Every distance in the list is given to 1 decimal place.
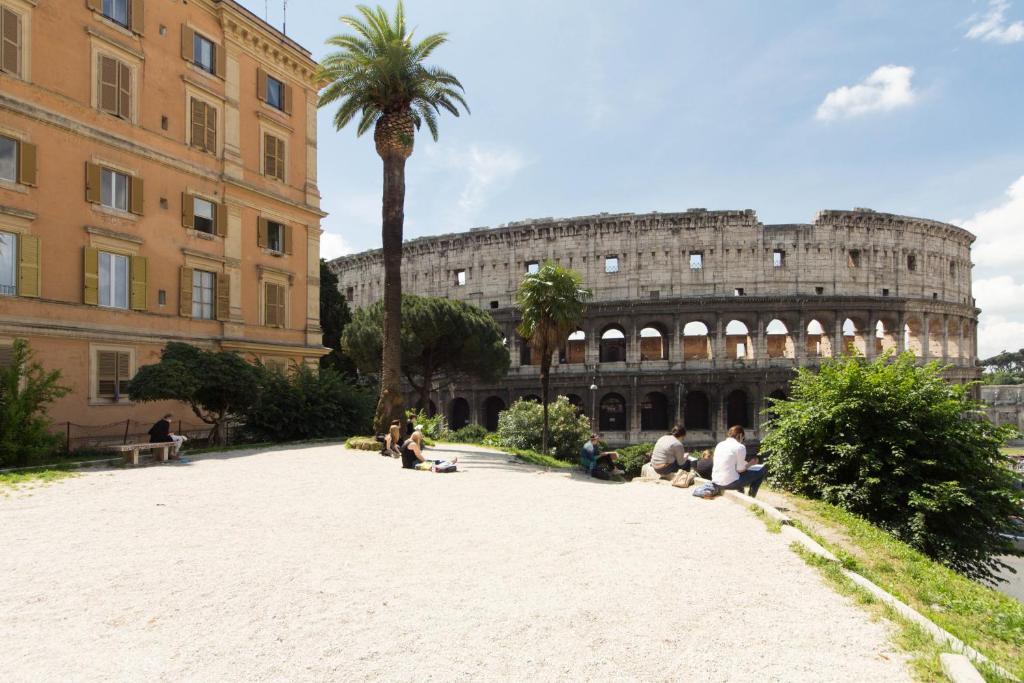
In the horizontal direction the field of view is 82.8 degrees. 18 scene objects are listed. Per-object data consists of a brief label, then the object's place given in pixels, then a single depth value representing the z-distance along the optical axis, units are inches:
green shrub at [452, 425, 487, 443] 1042.1
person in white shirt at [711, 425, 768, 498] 423.8
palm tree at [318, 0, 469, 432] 724.0
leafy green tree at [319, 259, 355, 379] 1504.7
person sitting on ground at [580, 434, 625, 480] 542.0
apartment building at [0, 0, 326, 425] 652.1
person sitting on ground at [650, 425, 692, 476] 504.4
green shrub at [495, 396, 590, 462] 999.6
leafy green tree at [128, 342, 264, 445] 604.4
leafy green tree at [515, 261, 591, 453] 930.1
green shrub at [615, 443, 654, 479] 849.3
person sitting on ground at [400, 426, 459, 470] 537.6
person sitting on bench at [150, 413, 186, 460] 562.3
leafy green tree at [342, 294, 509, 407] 1315.2
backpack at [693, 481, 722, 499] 416.2
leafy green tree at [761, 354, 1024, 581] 420.5
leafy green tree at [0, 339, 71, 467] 481.7
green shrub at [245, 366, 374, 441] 733.9
